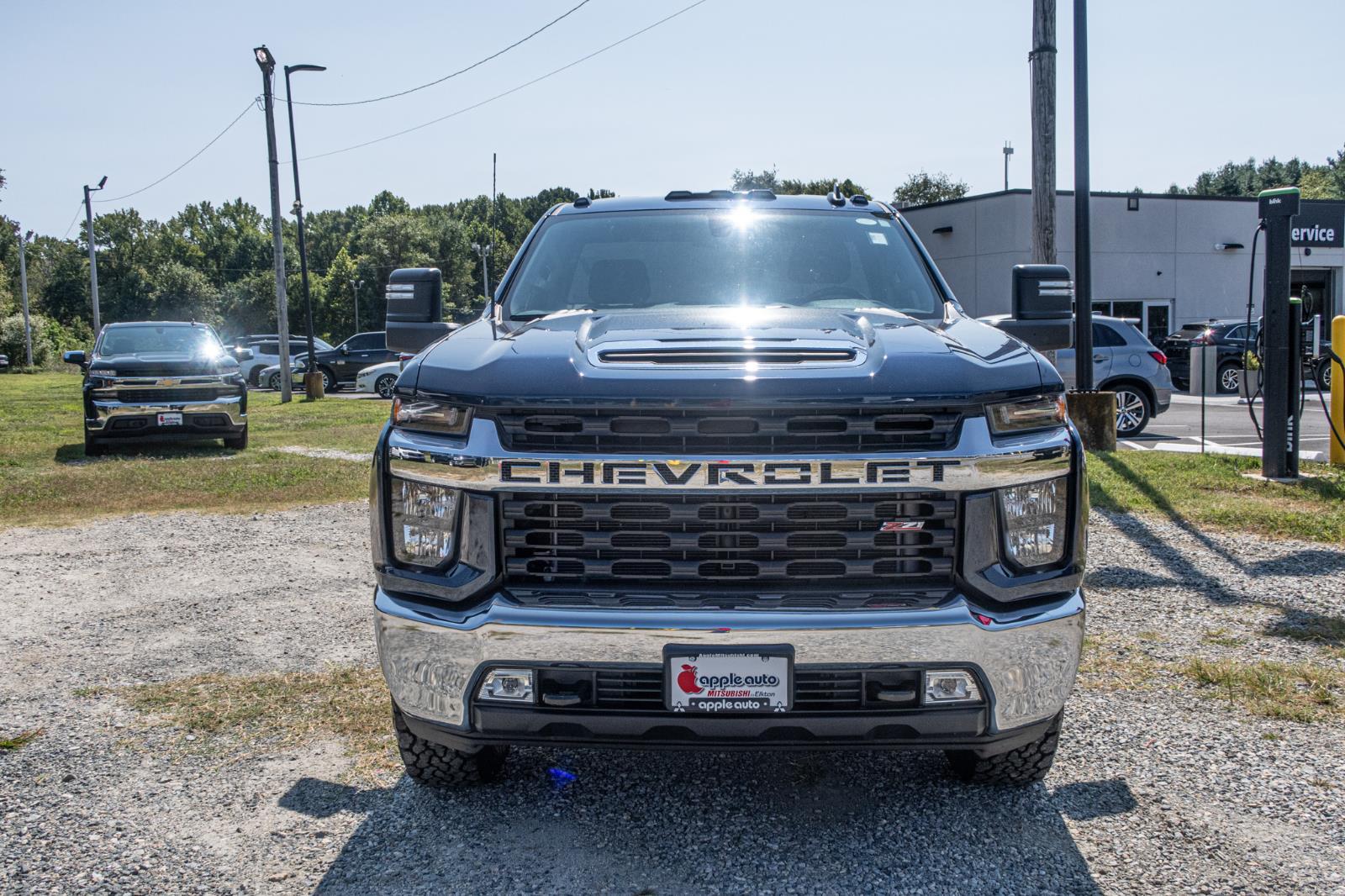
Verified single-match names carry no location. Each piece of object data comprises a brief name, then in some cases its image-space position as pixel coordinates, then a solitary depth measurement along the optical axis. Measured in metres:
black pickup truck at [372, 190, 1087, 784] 2.78
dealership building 31.11
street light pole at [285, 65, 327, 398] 26.80
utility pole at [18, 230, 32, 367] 54.78
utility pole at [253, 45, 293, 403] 25.50
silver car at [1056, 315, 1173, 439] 13.99
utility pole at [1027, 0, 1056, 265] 12.10
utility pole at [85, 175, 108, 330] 46.78
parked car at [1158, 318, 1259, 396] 22.62
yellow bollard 10.17
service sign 29.28
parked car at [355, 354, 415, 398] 26.27
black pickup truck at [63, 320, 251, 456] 13.16
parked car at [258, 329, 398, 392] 32.59
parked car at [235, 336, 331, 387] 35.44
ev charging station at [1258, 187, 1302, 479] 9.26
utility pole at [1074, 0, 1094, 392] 11.98
